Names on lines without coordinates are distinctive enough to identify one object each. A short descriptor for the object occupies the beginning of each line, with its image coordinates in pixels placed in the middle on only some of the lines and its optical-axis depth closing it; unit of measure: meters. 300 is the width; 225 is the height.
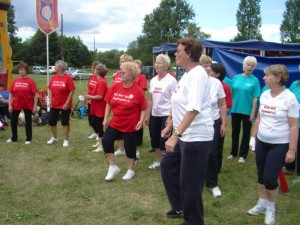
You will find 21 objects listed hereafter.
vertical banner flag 10.41
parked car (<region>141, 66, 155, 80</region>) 36.46
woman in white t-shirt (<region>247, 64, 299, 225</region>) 3.39
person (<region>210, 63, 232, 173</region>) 4.42
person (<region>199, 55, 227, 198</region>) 4.16
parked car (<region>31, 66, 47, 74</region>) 51.56
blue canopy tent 8.59
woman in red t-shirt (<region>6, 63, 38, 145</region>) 7.00
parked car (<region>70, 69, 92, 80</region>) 40.96
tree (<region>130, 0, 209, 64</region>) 58.69
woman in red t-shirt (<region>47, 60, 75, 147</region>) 6.75
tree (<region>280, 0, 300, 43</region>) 52.50
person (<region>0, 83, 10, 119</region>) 9.03
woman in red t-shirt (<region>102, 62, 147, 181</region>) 4.68
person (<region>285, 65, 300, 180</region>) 4.98
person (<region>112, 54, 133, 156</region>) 6.06
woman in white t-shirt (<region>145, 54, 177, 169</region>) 5.07
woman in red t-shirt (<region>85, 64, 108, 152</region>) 6.32
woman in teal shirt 5.70
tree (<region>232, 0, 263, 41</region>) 56.47
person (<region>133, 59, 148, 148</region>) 6.07
